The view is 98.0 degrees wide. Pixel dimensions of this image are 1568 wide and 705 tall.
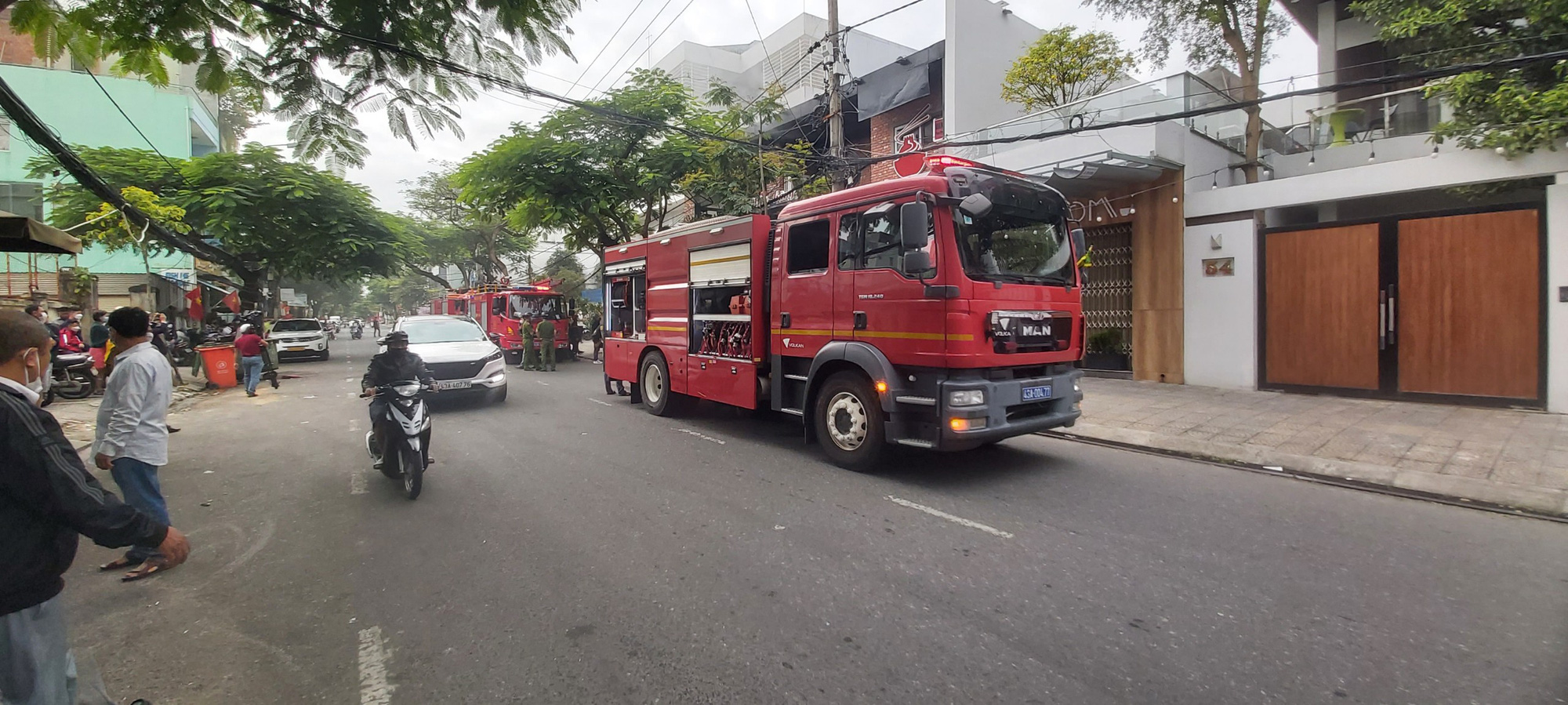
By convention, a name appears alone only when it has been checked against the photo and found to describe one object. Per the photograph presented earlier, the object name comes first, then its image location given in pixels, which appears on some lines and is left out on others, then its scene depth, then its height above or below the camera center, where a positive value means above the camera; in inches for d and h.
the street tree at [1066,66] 514.6 +201.2
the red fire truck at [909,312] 225.6 +7.5
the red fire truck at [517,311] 819.4 +34.8
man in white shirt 156.0 -15.0
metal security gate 517.0 +22.0
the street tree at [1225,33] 448.5 +200.6
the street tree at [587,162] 642.8 +172.0
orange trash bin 569.6 -13.5
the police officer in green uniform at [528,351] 715.4 -11.9
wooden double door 343.3 +7.4
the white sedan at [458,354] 407.8 -7.7
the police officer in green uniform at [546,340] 701.3 -0.2
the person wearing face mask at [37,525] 74.9 -20.3
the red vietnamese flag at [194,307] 1072.8 +64.0
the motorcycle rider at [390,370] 234.2 -9.5
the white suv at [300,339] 846.8 +8.3
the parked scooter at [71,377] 456.8 -19.0
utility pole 470.0 +162.2
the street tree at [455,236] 1369.3 +214.6
